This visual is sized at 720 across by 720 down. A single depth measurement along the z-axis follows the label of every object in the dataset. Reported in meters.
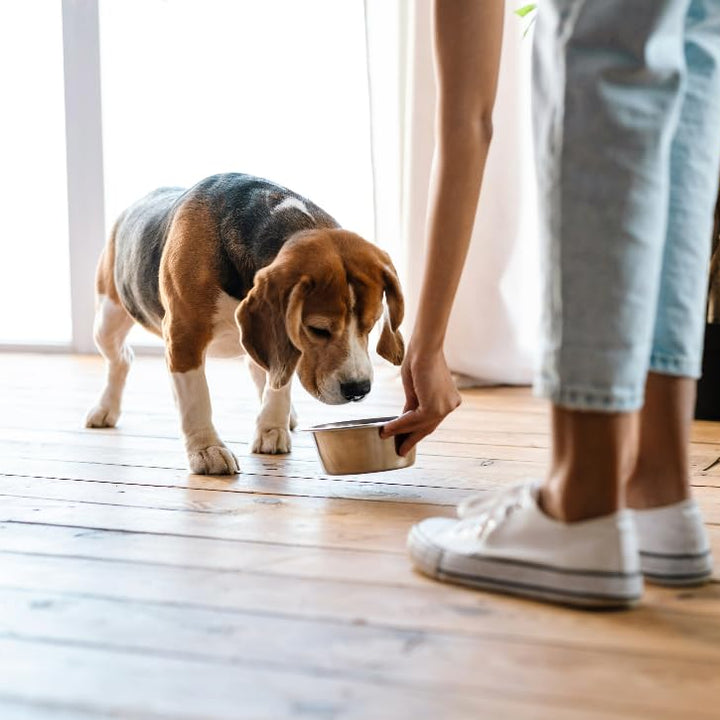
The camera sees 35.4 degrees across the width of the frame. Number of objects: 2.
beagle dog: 2.27
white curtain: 3.87
